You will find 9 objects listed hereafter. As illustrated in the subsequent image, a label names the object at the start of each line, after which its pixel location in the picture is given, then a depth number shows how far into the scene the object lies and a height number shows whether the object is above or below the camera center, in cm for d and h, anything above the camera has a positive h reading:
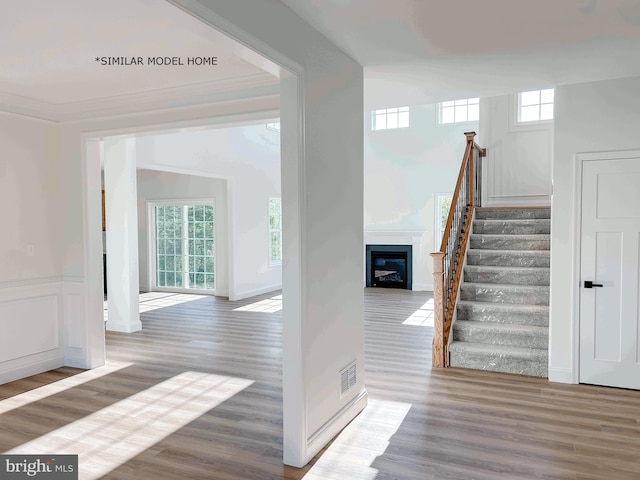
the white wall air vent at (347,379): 339 -114
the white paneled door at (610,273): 409 -47
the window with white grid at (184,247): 971 -48
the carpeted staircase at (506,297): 462 -84
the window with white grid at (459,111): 946 +219
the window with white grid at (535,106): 705 +169
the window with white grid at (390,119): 1019 +222
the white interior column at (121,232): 650 -11
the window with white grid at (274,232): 1018 -19
